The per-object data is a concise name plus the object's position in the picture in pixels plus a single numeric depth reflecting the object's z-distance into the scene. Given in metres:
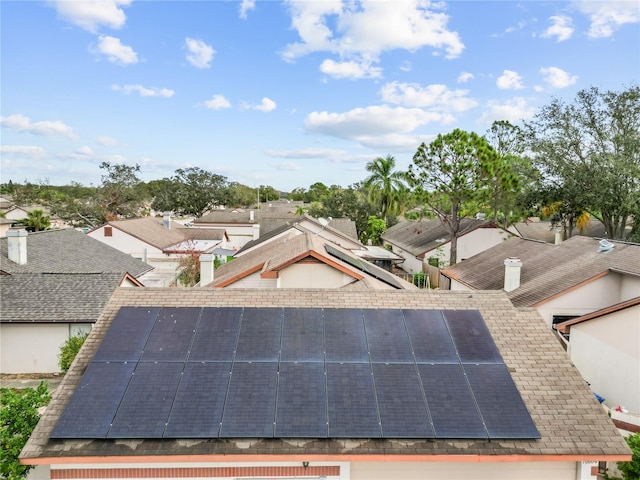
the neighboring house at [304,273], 14.43
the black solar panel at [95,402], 6.00
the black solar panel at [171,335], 7.26
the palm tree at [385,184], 65.06
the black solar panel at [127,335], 7.24
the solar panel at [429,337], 7.40
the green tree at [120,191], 75.38
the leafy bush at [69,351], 15.45
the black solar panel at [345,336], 7.33
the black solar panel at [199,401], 6.04
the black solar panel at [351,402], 6.12
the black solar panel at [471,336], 7.44
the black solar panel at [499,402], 6.22
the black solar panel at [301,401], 6.07
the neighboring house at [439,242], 38.75
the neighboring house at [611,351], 12.38
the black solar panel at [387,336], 7.38
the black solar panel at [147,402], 6.04
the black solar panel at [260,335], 7.29
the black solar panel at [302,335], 7.29
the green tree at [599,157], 32.97
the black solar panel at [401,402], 6.16
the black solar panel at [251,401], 6.05
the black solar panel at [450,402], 6.18
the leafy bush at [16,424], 6.61
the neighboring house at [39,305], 16.66
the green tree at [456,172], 36.66
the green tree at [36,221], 55.75
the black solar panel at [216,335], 7.28
